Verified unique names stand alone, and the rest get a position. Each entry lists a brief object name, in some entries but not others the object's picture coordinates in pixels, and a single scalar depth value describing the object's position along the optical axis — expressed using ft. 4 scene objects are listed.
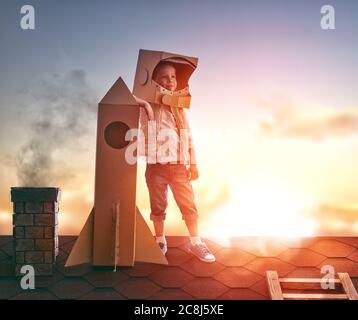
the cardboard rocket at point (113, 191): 8.57
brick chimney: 8.30
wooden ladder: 8.04
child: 9.36
